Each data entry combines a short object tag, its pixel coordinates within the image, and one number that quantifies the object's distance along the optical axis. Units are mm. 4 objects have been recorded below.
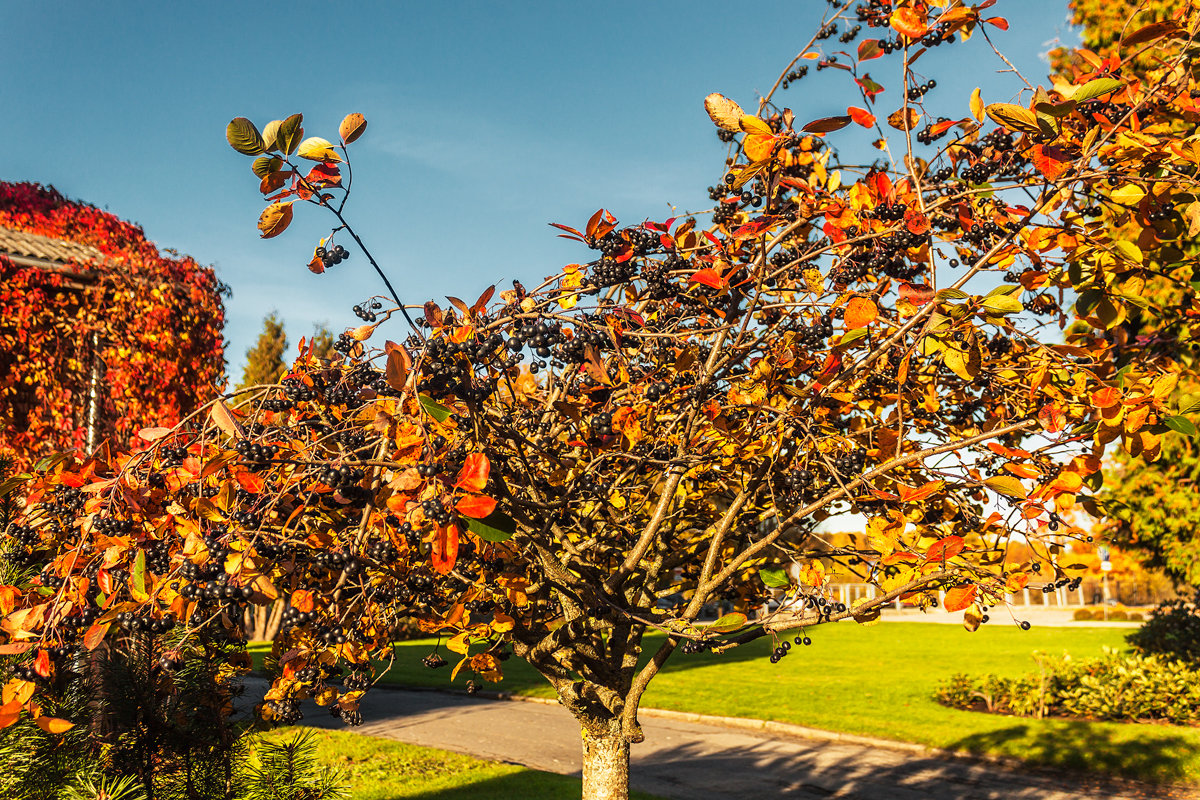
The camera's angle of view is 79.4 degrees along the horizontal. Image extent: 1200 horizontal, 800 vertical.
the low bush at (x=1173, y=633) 13133
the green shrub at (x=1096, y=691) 11938
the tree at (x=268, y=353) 30766
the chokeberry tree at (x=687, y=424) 2326
